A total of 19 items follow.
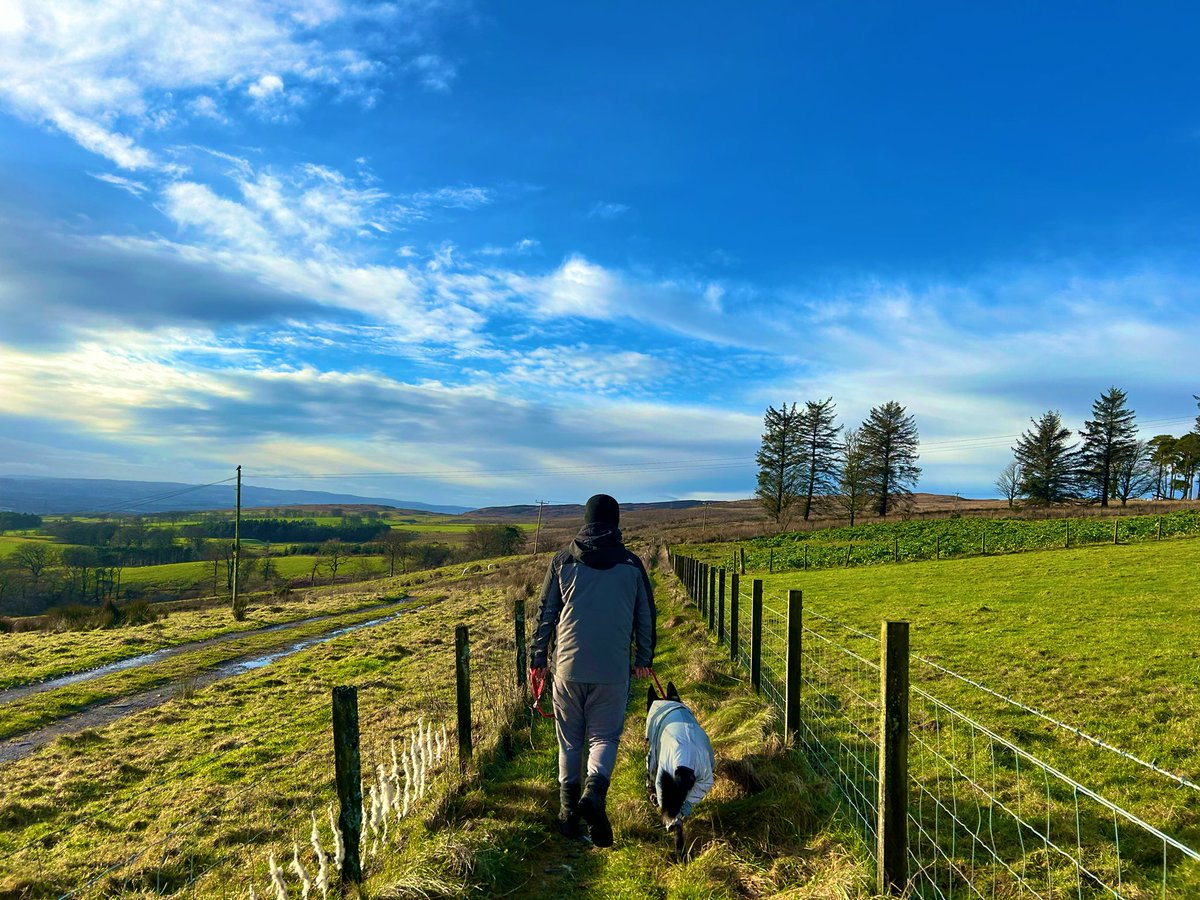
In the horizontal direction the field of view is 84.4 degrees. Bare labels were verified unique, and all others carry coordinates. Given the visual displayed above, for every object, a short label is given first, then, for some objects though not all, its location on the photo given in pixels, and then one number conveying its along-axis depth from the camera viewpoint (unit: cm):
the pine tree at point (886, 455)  5847
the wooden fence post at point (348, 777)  427
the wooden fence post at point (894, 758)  347
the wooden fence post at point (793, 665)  602
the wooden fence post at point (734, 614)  1005
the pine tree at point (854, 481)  5694
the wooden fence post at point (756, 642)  798
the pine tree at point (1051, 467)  6056
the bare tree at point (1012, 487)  6525
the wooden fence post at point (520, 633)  886
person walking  485
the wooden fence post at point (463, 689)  630
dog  434
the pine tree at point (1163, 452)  6569
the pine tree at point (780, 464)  5903
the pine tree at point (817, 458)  5972
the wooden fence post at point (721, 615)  1208
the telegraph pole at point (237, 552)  3809
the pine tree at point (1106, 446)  6075
